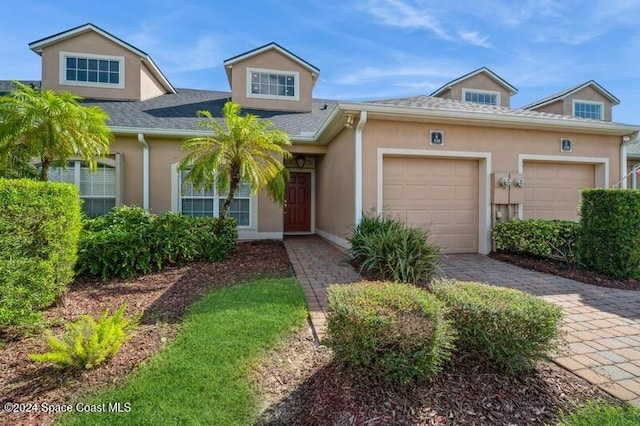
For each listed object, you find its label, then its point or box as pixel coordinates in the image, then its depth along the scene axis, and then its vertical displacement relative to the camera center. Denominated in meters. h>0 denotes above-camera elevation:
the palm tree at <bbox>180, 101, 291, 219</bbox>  6.77 +1.12
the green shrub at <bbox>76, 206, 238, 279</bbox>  5.86 -0.66
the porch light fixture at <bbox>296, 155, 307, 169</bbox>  11.41 +1.70
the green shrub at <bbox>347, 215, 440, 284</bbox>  5.47 -0.80
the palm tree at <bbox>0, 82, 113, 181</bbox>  5.69 +1.48
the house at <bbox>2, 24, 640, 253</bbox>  7.31 +1.41
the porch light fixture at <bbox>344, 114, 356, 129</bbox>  6.85 +1.87
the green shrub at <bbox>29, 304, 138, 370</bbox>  2.78 -1.20
